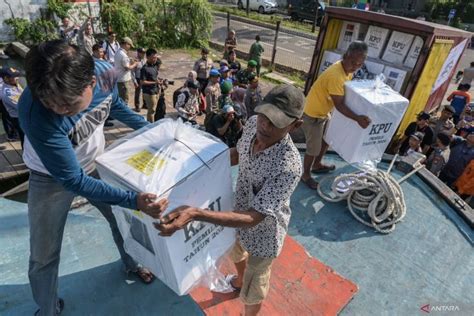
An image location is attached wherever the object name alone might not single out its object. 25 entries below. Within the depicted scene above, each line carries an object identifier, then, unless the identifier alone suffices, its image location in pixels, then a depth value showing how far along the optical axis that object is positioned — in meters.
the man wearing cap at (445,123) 5.74
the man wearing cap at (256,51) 10.18
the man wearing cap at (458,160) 4.93
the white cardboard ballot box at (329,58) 6.25
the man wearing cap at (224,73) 6.85
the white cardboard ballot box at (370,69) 5.81
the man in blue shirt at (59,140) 1.43
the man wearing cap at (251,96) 5.91
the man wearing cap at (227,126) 4.69
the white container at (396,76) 5.59
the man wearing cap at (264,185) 1.61
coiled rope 3.39
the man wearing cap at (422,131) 5.67
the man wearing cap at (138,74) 7.31
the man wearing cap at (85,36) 8.37
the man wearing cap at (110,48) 6.90
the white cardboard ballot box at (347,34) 6.18
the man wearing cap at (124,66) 6.43
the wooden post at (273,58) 11.33
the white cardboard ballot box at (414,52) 5.45
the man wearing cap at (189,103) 5.52
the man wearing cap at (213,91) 6.11
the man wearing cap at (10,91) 4.82
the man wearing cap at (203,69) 7.54
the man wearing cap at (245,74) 6.82
